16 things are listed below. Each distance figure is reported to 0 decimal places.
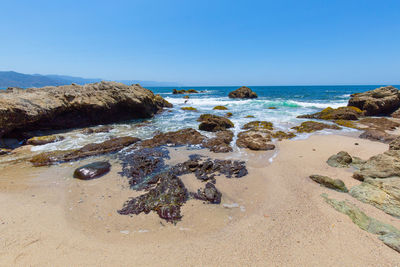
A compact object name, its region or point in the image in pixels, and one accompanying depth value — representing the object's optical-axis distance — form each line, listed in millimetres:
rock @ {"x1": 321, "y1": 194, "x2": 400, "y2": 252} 2931
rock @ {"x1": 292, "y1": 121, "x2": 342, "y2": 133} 11469
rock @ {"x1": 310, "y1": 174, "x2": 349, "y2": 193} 4539
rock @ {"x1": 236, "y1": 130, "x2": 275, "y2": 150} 8031
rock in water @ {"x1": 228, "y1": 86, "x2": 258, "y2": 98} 41500
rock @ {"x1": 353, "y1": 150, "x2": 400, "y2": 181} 4486
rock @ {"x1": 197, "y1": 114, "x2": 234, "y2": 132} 11641
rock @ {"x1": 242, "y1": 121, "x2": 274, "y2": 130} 11923
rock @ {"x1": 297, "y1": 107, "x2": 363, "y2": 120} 15109
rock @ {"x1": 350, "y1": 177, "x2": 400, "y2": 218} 3707
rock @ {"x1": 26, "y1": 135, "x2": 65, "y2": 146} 8805
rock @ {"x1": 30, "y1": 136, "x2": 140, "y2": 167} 6701
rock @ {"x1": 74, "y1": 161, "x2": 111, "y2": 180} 5367
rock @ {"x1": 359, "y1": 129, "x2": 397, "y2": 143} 8594
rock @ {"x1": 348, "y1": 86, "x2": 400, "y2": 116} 16891
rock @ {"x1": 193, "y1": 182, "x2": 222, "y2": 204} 4273
